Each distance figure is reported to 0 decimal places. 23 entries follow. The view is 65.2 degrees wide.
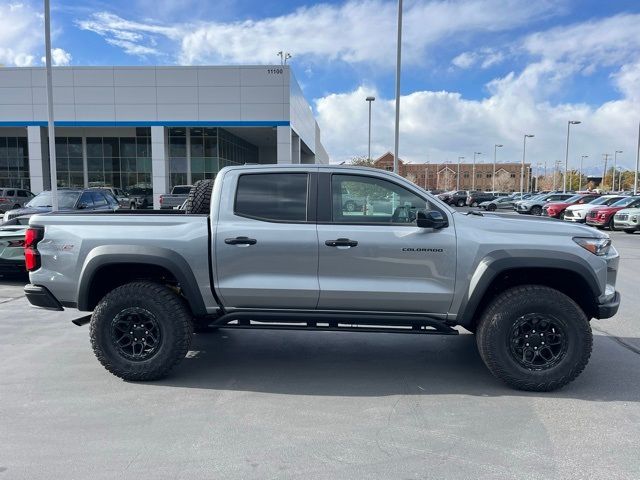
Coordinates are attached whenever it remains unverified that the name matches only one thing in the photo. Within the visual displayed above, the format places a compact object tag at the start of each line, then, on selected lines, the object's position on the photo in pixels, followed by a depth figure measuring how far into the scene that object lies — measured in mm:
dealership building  31094
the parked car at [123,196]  28350
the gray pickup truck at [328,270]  4383
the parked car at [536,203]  32875
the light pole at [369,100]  31203
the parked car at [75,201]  14392
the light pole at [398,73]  16297
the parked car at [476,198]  52594
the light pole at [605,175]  120262
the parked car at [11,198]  24312
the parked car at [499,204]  44459
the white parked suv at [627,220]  20422
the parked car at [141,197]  31391
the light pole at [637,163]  36550
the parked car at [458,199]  54825
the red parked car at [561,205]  29239
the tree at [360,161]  36619
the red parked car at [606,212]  22219
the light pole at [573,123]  54844
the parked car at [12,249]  8859
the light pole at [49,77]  13610
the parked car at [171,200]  20623
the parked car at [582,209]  24016
